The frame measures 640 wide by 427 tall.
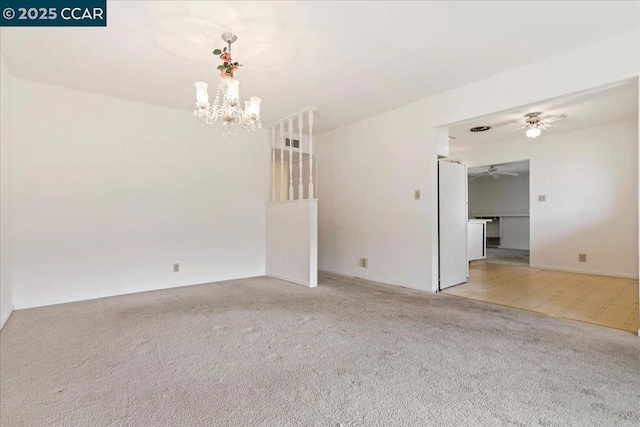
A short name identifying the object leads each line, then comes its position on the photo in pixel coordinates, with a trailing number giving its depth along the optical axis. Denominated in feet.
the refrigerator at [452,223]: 13.60
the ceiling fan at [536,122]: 14.85
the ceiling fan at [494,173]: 25.52
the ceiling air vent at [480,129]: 16.66
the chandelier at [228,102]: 8.54
